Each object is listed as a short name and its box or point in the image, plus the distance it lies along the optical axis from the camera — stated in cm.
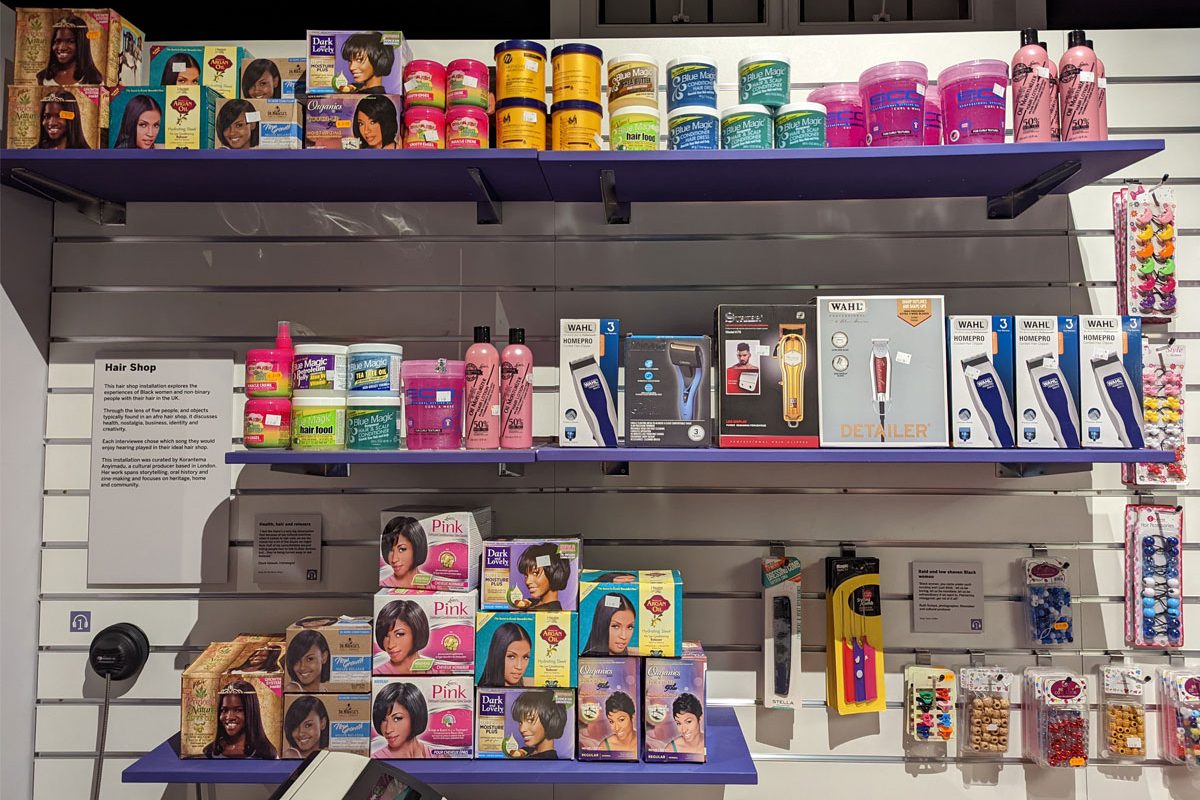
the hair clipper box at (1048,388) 199
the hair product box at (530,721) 197
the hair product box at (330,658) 200
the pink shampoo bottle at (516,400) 203
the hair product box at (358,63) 207
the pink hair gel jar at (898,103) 200
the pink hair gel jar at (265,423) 200
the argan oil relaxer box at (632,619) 197
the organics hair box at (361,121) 206
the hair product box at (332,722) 199
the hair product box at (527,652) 197
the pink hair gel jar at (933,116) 210
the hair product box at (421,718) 197
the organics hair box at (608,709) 198
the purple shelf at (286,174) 202
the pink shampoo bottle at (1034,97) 201
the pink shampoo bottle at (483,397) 201
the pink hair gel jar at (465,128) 205
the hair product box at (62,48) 214
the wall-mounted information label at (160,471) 237
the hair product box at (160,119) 210
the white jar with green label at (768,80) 203
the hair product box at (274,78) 216
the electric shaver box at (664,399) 202
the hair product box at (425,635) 197
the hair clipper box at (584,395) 203
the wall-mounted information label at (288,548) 236
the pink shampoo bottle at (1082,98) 199
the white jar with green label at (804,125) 201
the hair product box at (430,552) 200
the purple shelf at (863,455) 193
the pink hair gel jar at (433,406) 201
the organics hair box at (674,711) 198
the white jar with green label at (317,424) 199
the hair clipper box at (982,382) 200
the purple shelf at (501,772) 192
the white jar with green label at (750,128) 202
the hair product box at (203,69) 216
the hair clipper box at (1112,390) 199
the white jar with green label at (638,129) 202
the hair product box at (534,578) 200
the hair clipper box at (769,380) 201
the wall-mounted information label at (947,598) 229
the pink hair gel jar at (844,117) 209
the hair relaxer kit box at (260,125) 208
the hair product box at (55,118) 209
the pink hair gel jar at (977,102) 198
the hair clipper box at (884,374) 199
